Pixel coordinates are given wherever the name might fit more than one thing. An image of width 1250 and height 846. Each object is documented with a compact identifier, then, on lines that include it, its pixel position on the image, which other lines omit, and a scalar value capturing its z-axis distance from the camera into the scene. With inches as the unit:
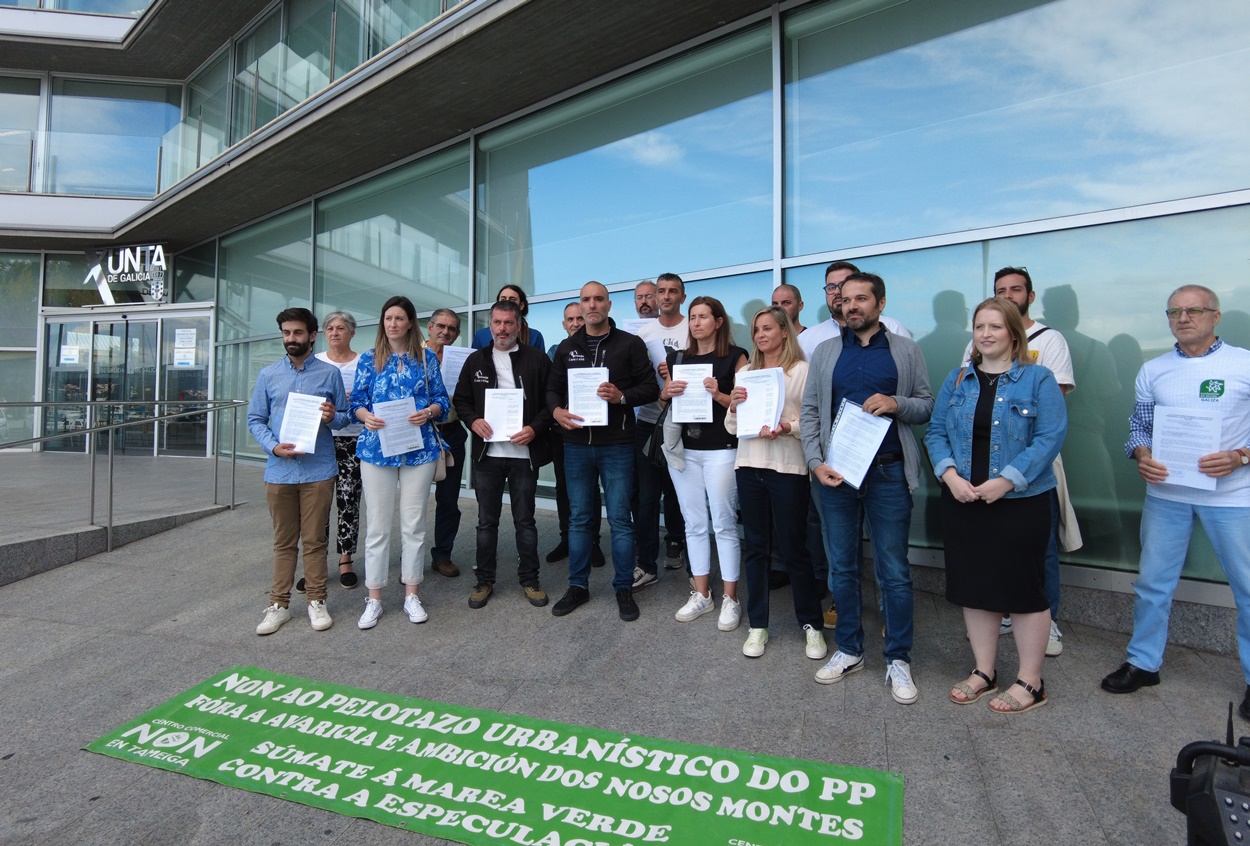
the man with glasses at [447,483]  191.8
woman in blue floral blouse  156.7
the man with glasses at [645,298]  199.5
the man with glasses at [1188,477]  111.7
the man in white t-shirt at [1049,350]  133.3
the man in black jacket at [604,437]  156.6
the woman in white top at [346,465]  177.5
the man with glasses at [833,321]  147.7
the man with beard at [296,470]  153.9
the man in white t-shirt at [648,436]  175.0
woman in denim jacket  109.3
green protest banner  84.7
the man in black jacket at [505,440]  163.5
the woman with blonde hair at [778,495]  132.3
